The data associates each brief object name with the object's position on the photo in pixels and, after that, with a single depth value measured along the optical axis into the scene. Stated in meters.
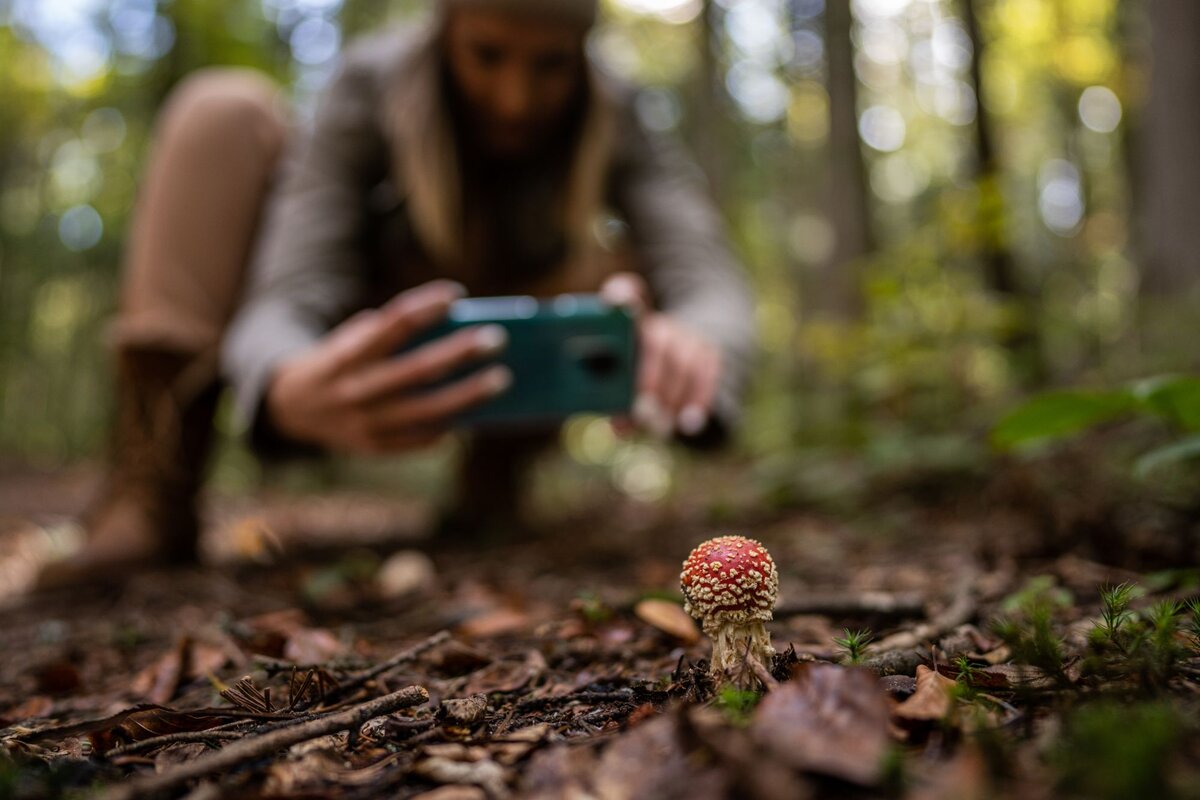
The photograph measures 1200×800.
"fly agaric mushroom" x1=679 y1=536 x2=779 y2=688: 0.26
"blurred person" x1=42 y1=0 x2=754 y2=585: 0.50
